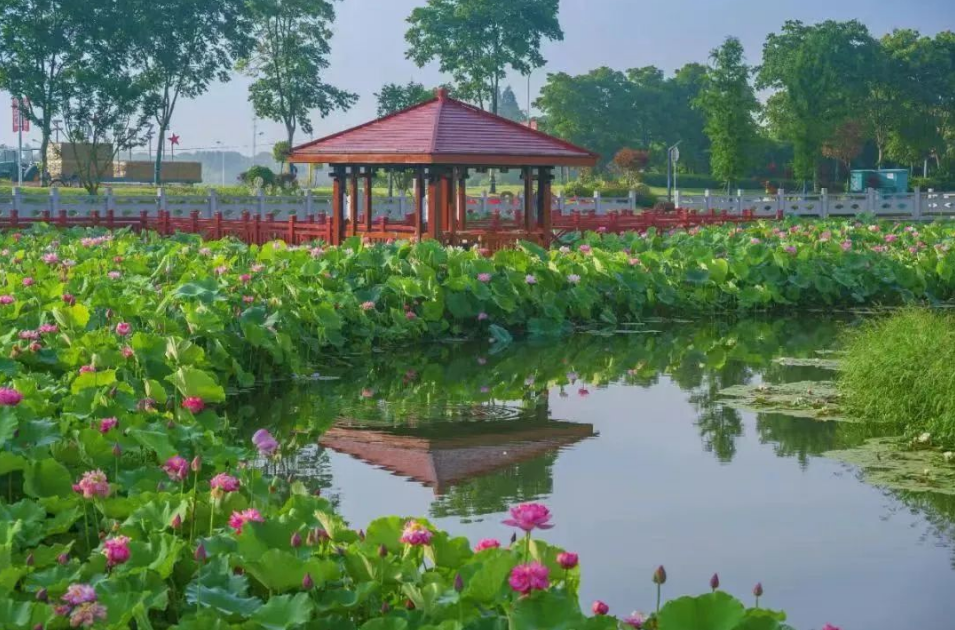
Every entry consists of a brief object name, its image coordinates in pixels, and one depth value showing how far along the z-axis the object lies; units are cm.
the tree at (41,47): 4856
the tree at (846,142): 6481
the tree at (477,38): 6284
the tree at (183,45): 5284
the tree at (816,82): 5972
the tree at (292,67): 5678
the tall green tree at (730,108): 5528
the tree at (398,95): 5794
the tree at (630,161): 6462
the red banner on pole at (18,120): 5609
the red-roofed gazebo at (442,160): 2208
